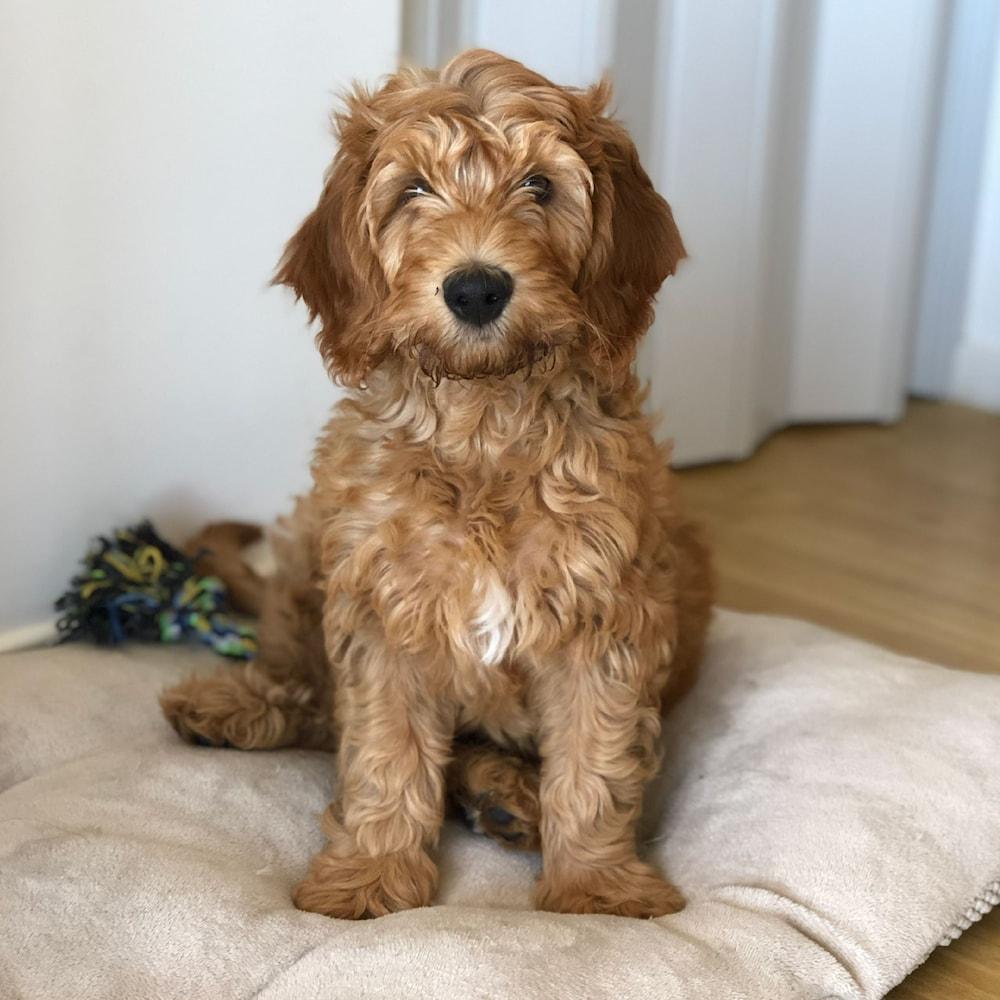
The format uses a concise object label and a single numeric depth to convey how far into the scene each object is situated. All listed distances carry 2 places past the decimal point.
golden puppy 0.57
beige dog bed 0.55
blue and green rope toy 0.88
